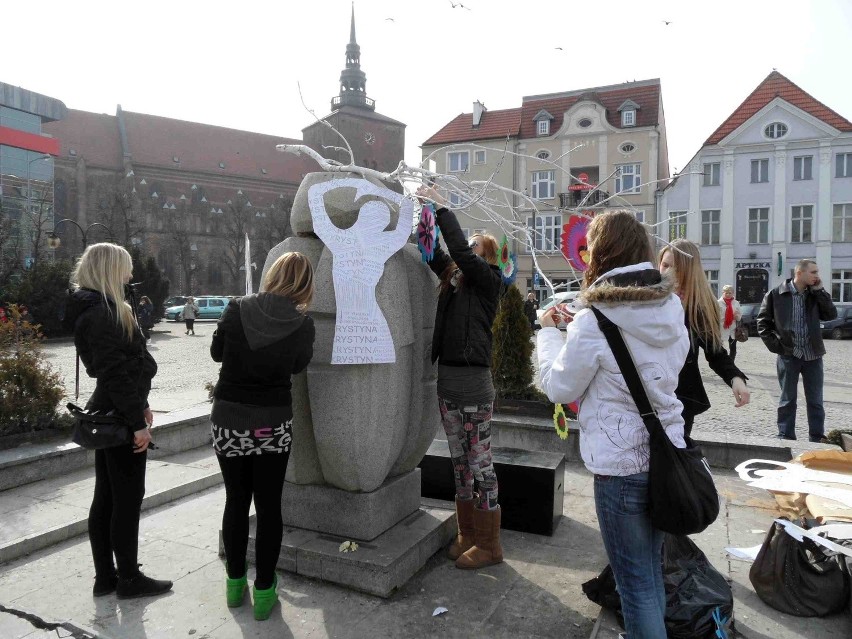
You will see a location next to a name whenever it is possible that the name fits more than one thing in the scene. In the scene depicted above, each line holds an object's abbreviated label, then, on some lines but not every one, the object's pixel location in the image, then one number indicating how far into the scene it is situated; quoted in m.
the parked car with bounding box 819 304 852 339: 23.77
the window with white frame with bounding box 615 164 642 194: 34.07
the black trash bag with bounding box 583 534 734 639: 2.82
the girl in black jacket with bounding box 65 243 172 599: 3.20
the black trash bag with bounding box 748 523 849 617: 3.09
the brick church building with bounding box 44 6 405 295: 58.00
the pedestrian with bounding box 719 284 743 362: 10.49
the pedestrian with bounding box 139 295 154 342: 21.30
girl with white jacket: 2.21
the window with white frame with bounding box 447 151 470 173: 37.72
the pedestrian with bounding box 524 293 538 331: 20.06
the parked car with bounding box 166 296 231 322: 38.53
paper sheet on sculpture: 3.47
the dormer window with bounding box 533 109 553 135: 39.12
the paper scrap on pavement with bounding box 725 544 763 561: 3.63
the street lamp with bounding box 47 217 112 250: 21.58
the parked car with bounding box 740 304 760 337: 24.91
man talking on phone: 6.73
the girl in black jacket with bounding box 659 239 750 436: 3.42
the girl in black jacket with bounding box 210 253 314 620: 2.99
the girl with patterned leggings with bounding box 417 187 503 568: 3.51
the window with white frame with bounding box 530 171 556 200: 38.74
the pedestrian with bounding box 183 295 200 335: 27.06
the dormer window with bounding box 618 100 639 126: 37.16
